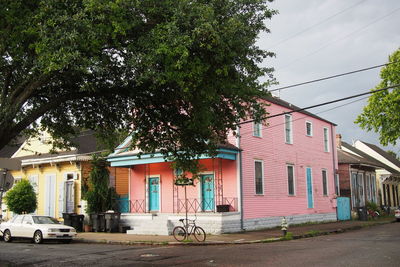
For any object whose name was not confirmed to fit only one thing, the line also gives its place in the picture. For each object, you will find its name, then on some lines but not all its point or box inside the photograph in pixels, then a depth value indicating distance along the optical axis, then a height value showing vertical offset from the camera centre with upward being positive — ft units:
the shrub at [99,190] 85.61 +1.69
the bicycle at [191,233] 61.43 -5.21
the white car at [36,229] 65.51 -4.14
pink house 75.20 +2.27
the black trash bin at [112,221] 80.48 -3.84
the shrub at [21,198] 93.25 +0.58
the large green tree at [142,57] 31.60 +10.49
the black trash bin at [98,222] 81.83 -4.06
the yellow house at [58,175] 93.40 +5.48
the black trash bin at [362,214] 108.17 -4.78
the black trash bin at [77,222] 84.77 -4.12
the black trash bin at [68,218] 84.84 -3.33
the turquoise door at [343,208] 107.96 -3.39
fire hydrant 64.90 -4.32
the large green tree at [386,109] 107.24 +19.94
